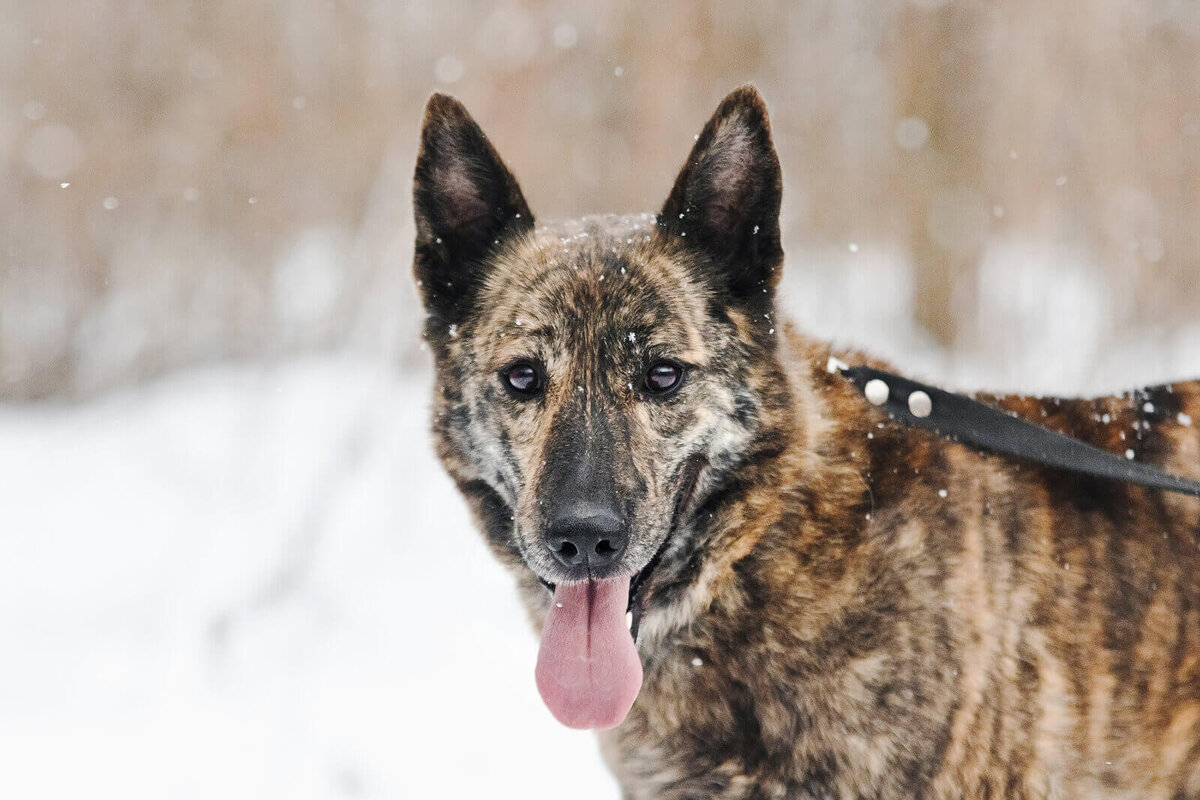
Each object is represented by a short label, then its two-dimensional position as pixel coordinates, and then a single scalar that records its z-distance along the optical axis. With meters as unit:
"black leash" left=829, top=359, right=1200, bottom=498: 2.25
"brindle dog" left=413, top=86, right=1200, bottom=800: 2.25
